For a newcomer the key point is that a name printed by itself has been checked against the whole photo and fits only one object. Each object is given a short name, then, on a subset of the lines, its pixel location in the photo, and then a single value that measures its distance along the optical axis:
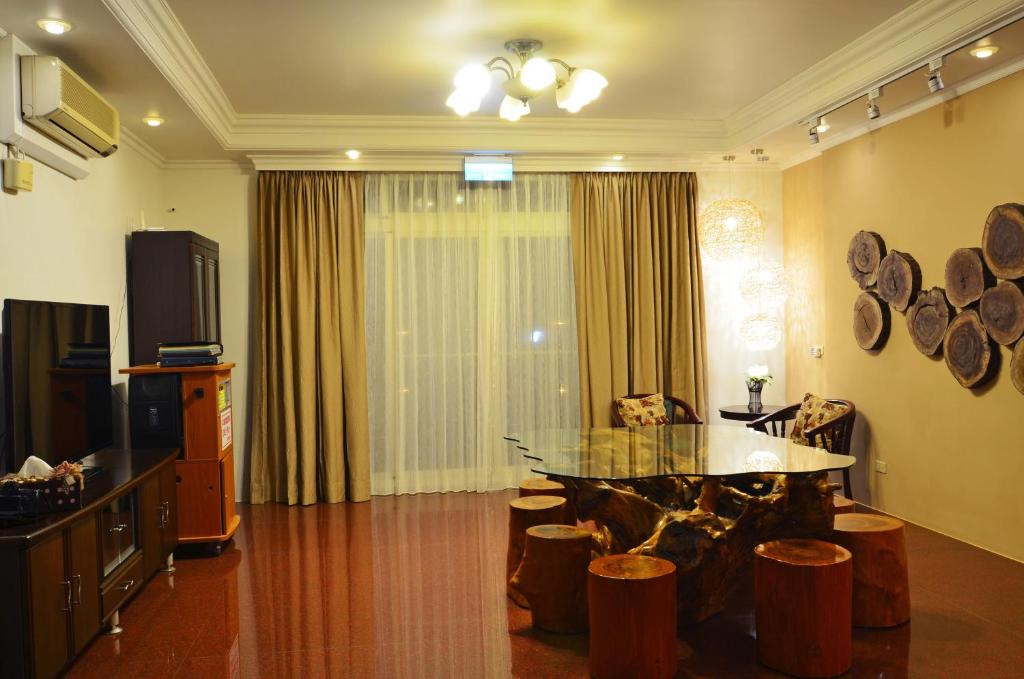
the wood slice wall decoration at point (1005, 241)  4.32
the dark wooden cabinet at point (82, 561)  2.83
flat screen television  3.36
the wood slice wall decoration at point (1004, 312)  4.33
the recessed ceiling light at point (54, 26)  3.59
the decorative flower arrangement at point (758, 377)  6.38
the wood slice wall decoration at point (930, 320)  4.94
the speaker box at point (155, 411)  4.85
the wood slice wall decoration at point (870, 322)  5.54
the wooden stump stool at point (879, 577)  3.56
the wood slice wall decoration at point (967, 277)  4.59
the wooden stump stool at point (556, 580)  3.61
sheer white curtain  6.60
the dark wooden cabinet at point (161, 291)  5.54
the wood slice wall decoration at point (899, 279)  5.21
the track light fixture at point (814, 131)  5.49
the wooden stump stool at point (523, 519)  4.10
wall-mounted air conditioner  3.62
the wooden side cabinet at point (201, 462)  4.91
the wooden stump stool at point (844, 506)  4.03
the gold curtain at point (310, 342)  6.35
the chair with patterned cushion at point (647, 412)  6.36
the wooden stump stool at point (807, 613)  3.10
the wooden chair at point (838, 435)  5.38
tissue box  3.06
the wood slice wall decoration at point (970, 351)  4.57
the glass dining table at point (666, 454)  3.55
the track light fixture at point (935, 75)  4.25
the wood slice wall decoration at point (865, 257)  5.57
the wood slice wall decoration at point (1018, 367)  4.33
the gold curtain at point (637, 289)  6.71
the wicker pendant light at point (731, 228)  6.39
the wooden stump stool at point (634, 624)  3.06
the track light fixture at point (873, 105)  4.80
